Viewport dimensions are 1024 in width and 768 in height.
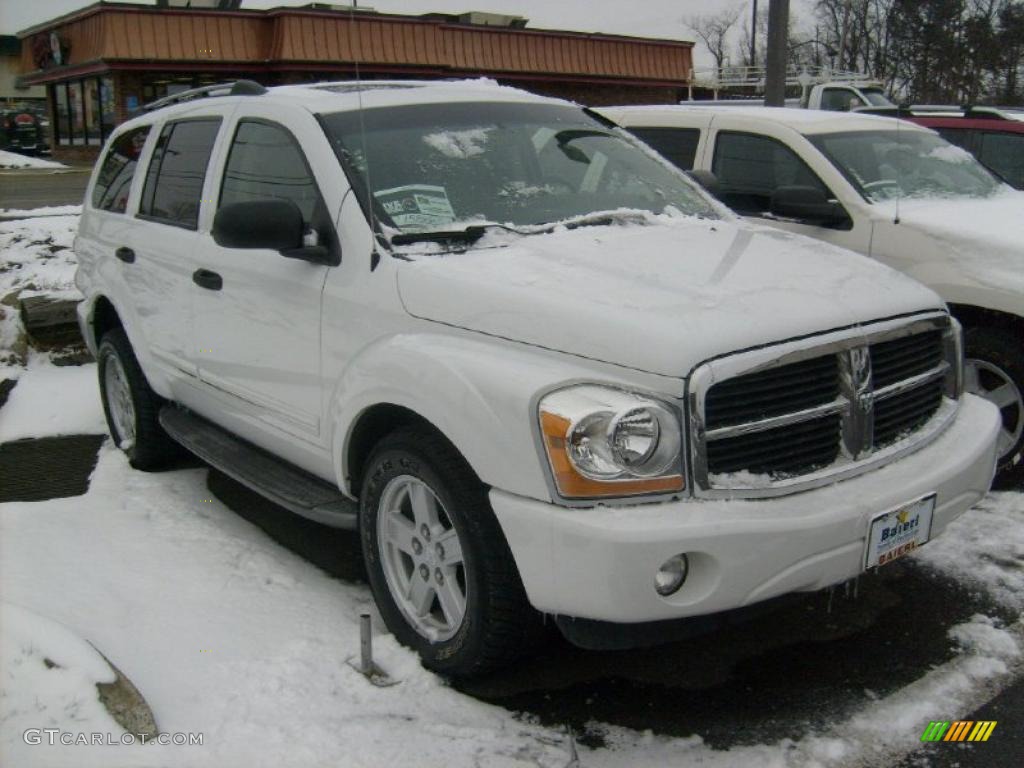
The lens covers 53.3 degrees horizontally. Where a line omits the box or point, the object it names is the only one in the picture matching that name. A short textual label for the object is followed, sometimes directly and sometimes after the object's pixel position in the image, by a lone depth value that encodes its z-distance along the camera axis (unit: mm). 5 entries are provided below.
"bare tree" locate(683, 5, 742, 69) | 68812
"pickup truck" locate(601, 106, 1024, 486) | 4910
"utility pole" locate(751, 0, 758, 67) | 42750
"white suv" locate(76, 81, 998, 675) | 2732
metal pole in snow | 3268
